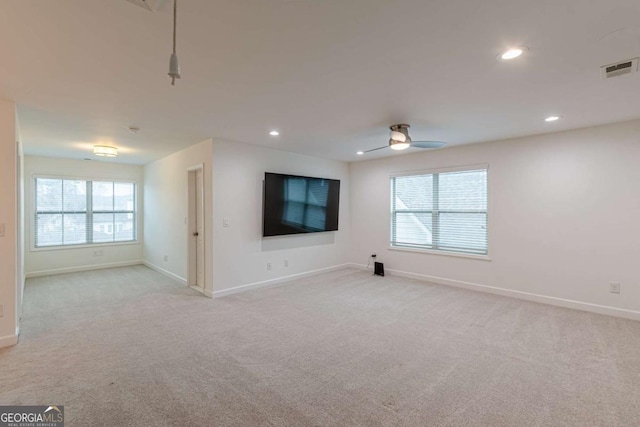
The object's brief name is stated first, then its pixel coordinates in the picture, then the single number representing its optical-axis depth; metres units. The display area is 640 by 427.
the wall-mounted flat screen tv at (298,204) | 5.22
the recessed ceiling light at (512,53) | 2.08
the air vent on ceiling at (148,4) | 1.57
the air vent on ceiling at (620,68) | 2.27
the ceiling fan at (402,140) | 3.78
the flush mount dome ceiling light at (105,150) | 5.08
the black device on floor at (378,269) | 6.11
